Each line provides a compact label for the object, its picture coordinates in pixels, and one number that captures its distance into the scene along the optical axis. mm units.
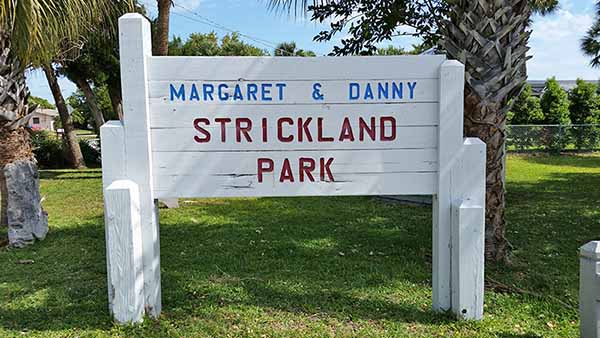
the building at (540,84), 36562
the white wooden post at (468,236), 3016
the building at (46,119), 73875
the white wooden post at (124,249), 2855
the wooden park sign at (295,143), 2975
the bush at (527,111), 22141
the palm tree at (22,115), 4880
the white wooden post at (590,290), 2590
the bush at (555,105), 21938
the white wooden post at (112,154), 2930
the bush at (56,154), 17703
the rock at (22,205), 5355
